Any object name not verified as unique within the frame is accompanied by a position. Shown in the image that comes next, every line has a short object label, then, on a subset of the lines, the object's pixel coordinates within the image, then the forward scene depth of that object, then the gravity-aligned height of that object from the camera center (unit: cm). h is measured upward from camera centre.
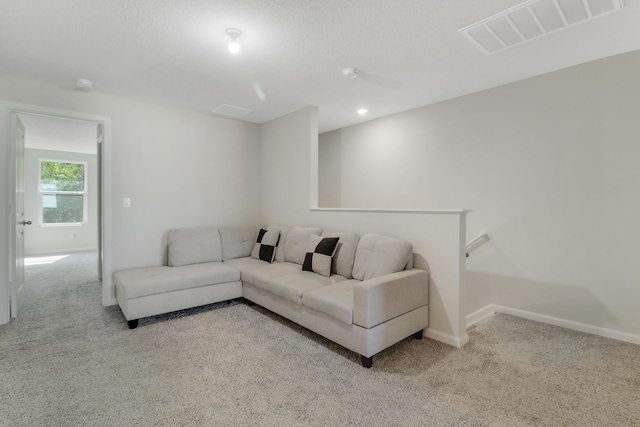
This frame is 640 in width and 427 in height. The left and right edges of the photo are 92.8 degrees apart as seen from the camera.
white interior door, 301 -17
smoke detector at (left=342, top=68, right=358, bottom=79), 282 +125
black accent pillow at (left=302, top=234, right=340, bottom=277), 297 -49
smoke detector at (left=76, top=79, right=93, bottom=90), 298 +120
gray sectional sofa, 221 -70
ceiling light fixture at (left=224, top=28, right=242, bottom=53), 216 +123
